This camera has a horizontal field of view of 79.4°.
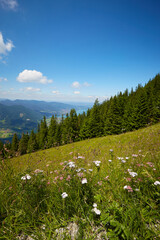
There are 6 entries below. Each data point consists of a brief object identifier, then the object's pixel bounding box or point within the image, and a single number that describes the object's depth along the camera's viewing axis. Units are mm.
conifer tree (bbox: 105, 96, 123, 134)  32250
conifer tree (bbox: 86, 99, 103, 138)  33250
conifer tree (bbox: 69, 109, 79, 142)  37150
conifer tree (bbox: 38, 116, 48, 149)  42138
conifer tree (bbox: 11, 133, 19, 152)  41203
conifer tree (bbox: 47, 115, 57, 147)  39862
